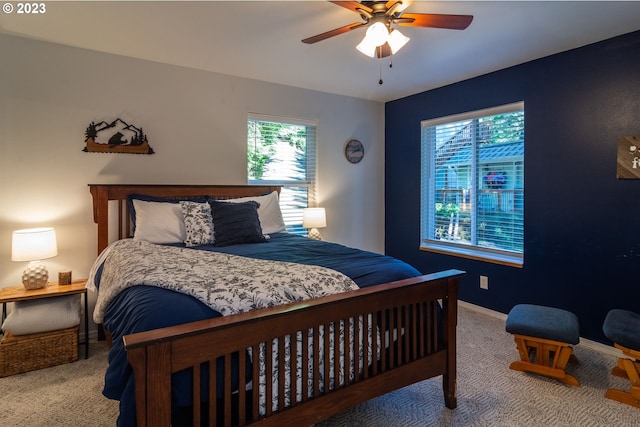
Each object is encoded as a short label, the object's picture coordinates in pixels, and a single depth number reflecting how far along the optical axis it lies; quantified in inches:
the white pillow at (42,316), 92.0
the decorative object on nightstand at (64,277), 105.0
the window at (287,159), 148.3
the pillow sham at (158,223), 106.3
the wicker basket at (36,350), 91.0
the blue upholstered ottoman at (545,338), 86.2
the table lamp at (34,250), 94.7
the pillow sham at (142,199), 112.4
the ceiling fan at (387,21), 74.9
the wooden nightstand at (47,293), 94.0
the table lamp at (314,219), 149.0
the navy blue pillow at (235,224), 107.1
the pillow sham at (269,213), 126.7
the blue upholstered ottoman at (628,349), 78.8
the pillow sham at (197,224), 106.3
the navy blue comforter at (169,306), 48.1
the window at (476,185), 131.5
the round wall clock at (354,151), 171.5
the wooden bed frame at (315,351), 45.5
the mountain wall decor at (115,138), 114.6
